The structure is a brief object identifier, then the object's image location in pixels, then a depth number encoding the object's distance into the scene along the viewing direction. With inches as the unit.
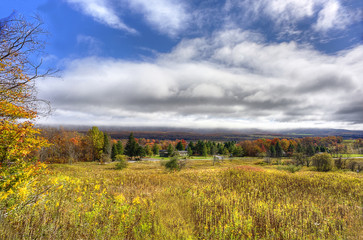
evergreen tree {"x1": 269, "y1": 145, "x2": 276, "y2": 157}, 2696.6
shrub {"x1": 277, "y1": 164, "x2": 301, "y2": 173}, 866.6
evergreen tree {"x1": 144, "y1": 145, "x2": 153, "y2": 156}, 3184.1
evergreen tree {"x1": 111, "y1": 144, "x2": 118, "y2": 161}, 2272.8
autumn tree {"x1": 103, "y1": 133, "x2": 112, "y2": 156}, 2137.4
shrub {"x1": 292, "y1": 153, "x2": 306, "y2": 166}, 1638.8
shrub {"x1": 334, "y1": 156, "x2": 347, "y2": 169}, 1137.4
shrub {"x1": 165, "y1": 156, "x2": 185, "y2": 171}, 886.4
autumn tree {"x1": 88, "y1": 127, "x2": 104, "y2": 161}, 2199.8
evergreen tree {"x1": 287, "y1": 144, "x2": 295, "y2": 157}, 3213.6
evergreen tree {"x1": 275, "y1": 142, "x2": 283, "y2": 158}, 2730.3
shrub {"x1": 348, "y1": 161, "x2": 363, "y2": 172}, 1108.0
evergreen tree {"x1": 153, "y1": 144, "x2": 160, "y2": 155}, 3702.8
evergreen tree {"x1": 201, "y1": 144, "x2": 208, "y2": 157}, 3216.5
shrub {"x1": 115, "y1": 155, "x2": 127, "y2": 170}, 1164.5
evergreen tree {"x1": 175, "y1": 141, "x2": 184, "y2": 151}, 3779.5
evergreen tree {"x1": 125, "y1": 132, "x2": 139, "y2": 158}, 2437.3
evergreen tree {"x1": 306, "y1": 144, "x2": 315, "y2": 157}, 2414.6
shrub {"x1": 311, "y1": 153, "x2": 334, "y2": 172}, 986.1
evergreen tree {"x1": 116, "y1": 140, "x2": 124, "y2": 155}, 2353.5
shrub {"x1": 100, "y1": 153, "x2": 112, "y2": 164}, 1863.4
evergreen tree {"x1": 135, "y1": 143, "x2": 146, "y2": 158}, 2445.9
